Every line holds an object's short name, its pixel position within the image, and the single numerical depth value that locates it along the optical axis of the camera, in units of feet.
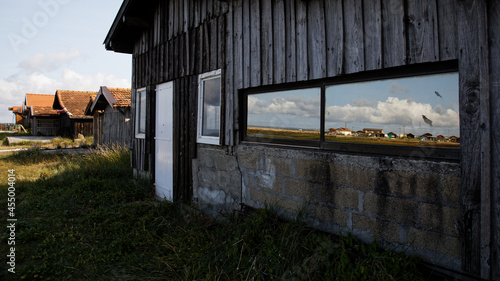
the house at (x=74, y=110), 85.64
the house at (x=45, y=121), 104.63
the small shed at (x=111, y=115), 43.80
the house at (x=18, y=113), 157.42
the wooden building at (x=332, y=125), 7.97
